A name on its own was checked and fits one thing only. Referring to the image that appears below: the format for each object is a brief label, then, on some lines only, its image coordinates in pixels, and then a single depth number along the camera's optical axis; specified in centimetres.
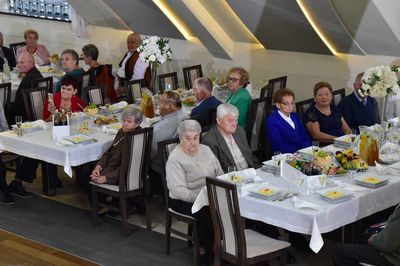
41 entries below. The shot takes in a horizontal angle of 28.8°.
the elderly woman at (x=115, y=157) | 658
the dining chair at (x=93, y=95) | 853
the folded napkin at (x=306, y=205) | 518
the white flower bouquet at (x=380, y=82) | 646
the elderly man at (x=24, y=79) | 877
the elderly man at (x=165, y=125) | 695
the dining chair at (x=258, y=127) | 755
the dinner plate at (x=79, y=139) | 680
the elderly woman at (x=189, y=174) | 582
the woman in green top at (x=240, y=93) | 788
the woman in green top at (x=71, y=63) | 945
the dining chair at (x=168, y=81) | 960
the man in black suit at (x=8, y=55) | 1158
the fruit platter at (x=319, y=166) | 580
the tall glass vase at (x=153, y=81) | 907
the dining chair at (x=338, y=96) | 839
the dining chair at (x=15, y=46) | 1198
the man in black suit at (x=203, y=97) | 758
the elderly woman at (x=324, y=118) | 746
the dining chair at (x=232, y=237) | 514
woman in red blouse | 770
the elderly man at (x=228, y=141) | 619
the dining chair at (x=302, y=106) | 760
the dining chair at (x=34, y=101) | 811
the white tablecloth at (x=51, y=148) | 668
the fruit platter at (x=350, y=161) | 598
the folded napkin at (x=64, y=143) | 677
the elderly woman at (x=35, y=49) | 1119
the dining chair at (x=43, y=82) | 883
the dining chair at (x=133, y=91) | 901
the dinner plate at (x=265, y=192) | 534
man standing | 1023
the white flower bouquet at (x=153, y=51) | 868
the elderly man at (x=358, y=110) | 801
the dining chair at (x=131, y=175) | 650
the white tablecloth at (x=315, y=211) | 514
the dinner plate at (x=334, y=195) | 530
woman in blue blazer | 680
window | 1289
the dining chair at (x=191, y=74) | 1021
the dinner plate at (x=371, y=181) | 563
